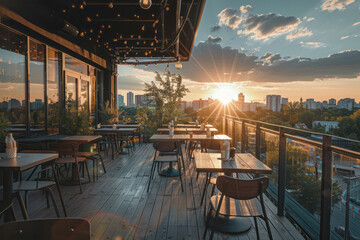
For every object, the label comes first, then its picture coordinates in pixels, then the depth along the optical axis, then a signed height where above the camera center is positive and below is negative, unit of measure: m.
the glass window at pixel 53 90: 5.68 +0.47
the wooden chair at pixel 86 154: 4.31 -0.89
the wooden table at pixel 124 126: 7.50 -0.58
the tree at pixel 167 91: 11.80 +1.03
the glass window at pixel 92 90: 8.37 +0.69
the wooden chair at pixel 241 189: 1.86 -0.66
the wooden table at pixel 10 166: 2.17 -0.57
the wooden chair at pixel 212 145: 4.35 -0.68
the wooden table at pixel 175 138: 4.30 -0.57
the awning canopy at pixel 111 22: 4.83 +2.29
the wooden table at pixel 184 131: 5.56 -0.54
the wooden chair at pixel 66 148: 3.58 -0.63
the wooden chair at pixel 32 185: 2.47 -0.88
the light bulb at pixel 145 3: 3.33 +1.56
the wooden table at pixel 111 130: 6.25 -0.61
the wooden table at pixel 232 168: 2.32 -0.61
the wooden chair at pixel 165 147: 3.99 -0.67
